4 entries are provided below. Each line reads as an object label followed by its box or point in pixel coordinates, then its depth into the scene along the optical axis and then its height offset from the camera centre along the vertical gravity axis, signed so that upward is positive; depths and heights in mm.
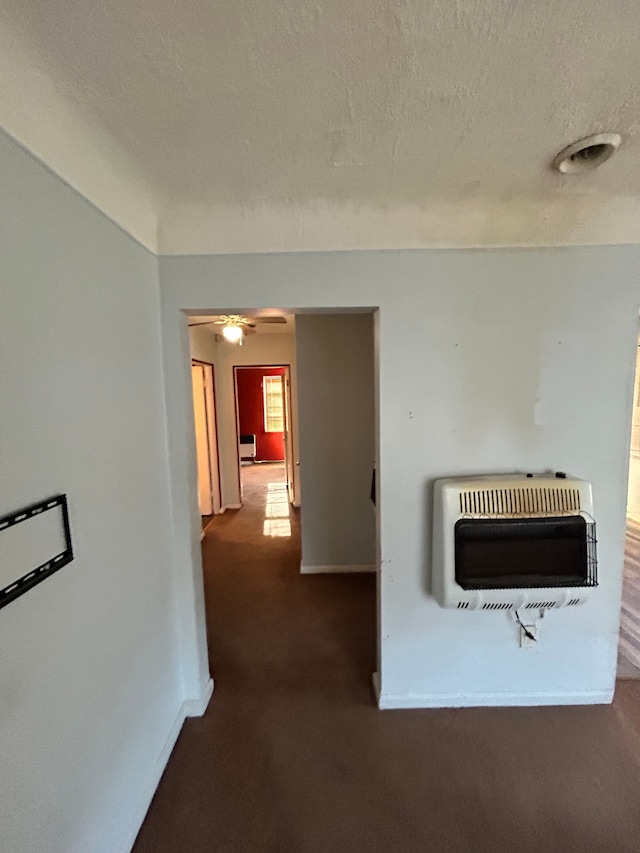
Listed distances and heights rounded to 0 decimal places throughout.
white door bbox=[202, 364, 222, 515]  4902 -352
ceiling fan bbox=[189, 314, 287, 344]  4098 +786
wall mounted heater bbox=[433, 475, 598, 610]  1647 -572
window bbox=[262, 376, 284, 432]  8578 -88
